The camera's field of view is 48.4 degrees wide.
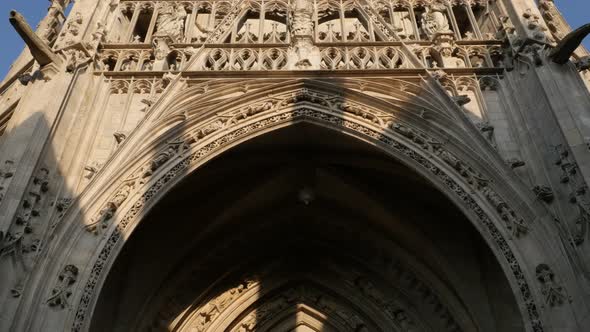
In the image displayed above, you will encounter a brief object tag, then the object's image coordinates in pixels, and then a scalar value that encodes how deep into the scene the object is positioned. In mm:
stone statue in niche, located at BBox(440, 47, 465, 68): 11055
